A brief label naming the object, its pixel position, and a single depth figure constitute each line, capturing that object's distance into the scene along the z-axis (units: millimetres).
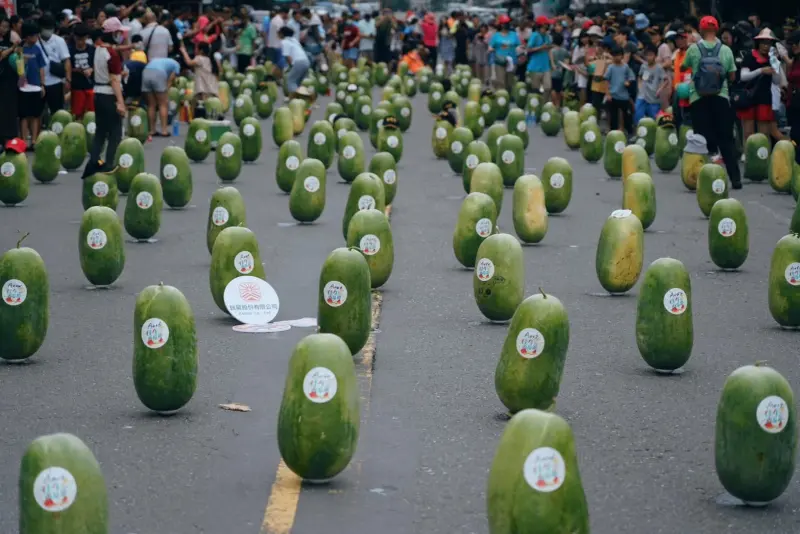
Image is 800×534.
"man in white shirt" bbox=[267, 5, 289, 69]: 37281
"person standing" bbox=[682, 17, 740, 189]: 19328
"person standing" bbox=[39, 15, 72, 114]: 24469
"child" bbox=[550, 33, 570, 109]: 33875
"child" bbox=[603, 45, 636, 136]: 26531
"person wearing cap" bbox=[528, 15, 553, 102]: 34125
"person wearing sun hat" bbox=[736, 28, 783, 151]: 21766
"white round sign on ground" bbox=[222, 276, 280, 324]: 11359
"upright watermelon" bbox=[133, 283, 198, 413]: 8414
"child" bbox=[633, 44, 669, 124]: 25875
